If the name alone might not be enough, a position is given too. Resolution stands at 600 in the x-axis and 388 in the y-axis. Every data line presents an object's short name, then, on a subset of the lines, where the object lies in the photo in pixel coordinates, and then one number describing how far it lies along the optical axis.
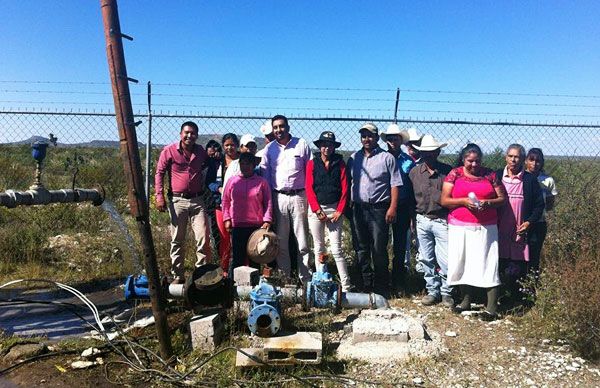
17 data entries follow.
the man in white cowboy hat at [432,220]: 5.01
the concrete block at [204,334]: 3.86
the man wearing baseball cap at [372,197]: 5.05
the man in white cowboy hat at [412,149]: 5.52
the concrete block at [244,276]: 4.57
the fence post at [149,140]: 6.02
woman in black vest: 5.00
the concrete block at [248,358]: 3.39
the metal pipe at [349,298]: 4.43
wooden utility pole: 3.19
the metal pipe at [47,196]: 4.54
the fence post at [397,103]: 6.01
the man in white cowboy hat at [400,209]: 5.32
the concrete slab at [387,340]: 3.78
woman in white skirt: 4.61
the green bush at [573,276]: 3.78
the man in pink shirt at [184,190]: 5.24
